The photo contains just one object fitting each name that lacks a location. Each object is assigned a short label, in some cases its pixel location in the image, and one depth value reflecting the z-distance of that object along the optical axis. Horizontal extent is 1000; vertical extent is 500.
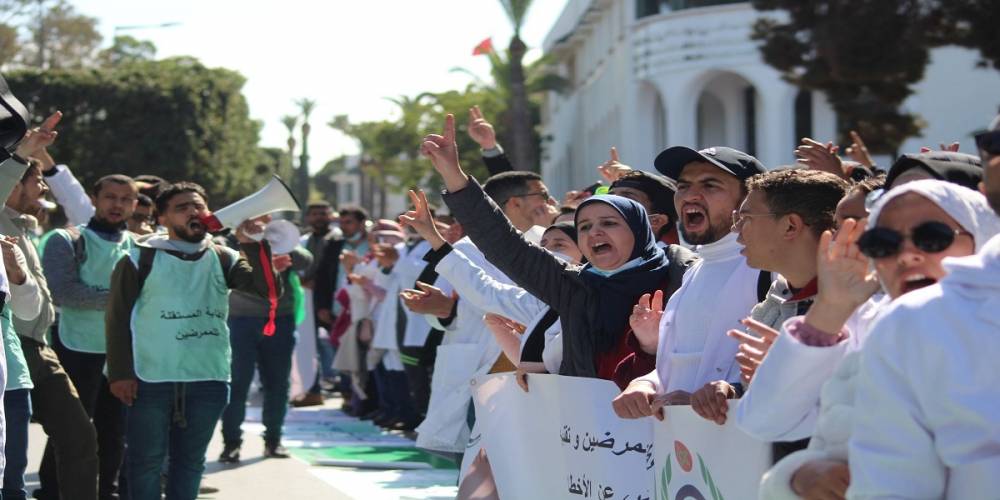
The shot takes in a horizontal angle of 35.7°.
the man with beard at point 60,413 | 7.84
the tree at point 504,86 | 63.91
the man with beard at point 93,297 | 8.98
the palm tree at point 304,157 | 77.38
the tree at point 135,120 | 62.94
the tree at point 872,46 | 33.25
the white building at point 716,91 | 45.94
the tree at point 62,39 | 66.38
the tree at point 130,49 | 92.32
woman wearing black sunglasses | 3.20
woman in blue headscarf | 5.82
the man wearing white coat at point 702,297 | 4.95
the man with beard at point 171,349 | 8.02
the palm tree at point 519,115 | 51.34
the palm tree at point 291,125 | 90.88
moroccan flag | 30.08
